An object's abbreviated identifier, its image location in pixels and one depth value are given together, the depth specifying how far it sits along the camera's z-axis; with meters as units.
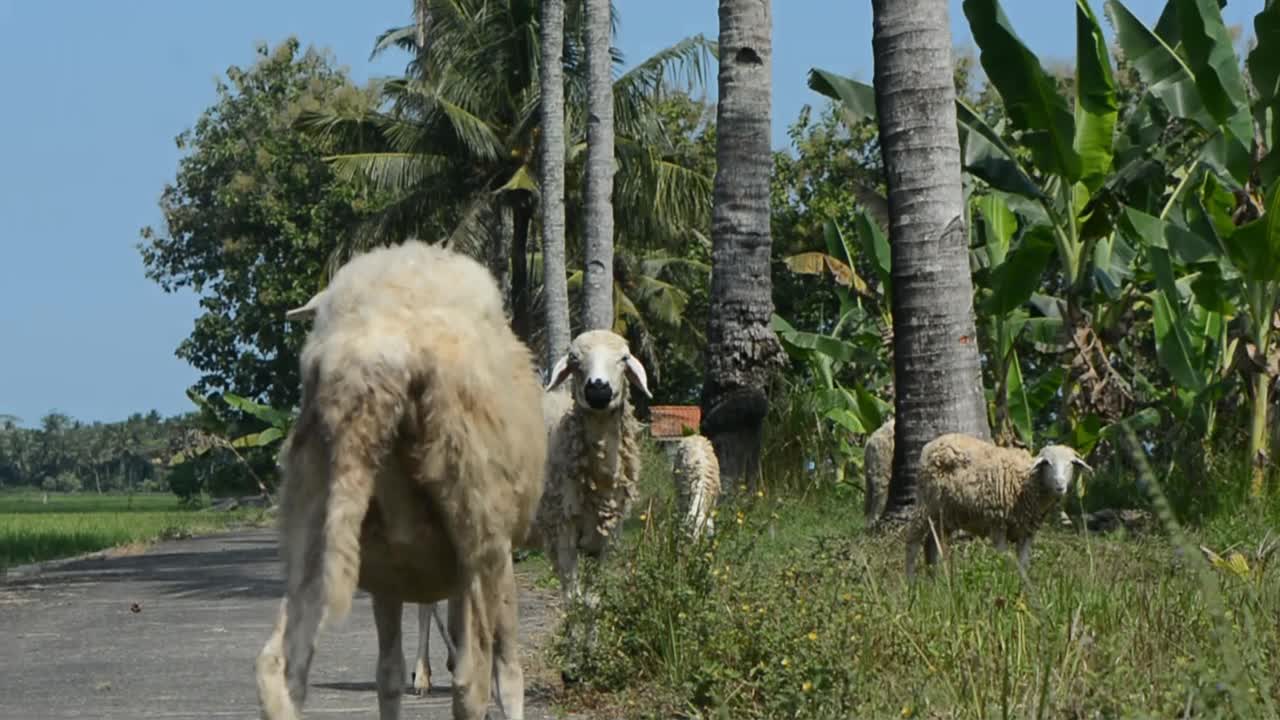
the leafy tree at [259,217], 58.25
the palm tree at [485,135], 40.16
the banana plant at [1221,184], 15.42
